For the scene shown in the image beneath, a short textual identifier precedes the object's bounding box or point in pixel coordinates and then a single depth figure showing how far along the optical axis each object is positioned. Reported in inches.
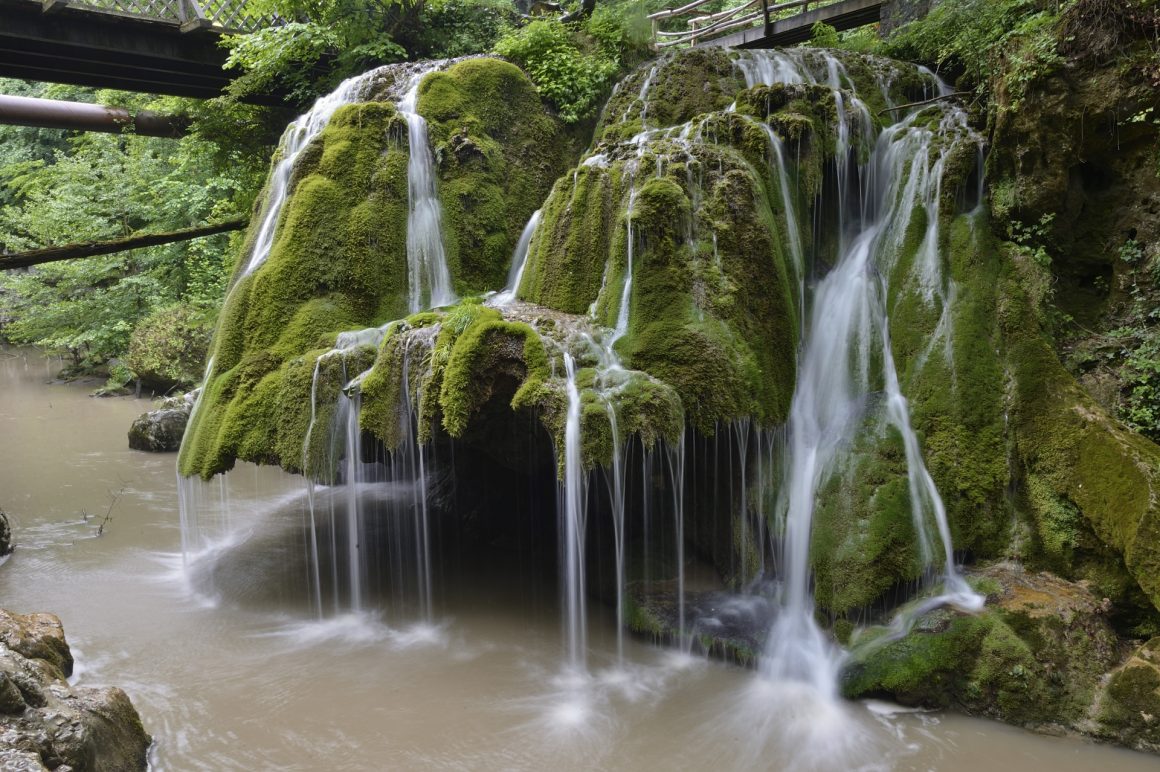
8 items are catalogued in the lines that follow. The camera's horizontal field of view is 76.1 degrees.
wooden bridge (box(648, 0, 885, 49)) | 559.2
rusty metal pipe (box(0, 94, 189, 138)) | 418.6
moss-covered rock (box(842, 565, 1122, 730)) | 211.0
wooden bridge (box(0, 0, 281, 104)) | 430.0
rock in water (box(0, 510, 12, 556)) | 334.4
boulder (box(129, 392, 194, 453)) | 521.0
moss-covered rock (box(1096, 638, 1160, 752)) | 198.1
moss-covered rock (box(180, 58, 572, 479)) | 284.8
